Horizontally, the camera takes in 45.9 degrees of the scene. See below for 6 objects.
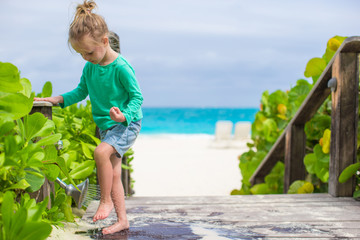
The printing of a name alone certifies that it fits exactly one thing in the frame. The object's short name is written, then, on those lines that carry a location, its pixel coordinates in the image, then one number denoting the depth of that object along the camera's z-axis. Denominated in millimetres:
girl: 2049
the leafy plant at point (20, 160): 1165
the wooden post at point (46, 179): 1854
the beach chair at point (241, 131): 13844
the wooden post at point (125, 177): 3486
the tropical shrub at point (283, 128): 3303
